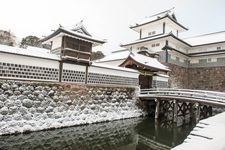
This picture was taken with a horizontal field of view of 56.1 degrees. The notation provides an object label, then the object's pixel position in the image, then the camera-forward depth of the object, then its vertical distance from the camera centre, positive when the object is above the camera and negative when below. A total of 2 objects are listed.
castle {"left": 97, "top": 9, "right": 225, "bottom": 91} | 30.27 +5.18
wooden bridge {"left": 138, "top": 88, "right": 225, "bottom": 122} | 17.36 -0.93
